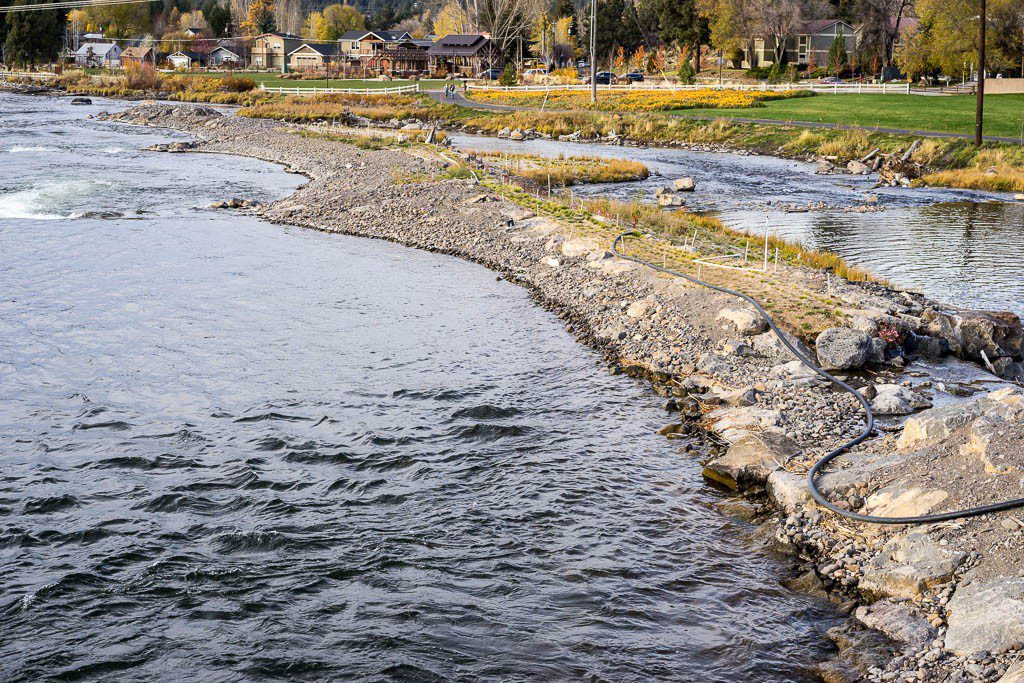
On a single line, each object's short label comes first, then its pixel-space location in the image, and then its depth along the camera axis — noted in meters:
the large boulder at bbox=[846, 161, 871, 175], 50.62
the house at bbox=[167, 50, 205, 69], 165.50
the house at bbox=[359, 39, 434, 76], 136.38
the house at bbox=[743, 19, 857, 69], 116.06
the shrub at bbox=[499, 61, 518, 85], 99.56
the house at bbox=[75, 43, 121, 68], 176.75
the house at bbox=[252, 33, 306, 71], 162.12
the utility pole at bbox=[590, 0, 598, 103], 79.38
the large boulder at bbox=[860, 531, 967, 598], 10.48
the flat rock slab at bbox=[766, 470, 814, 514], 12.62
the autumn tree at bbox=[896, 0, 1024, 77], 75.44
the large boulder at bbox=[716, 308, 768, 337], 18.88
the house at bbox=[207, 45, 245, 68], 169.06
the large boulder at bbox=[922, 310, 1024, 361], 18.72
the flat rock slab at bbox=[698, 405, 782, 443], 14.95
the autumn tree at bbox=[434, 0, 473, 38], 161.00
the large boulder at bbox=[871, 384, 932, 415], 15.54
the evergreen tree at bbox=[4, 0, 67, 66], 148.75
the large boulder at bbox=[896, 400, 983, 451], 12.66
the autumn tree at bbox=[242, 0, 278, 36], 177.50
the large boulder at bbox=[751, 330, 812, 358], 18.05
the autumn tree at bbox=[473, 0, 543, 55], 130.38
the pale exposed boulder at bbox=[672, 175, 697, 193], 42.72
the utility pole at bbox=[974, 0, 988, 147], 48.03
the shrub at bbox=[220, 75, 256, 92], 107.88
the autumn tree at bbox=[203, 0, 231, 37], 187.25
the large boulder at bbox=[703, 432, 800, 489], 13.62
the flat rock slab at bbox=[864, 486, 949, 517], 11.47
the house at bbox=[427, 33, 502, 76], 131.00
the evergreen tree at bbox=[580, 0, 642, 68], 134.00
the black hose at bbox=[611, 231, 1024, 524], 10.89
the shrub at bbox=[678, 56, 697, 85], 90.19
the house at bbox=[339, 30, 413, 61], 149.88
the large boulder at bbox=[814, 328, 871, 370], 17.50
